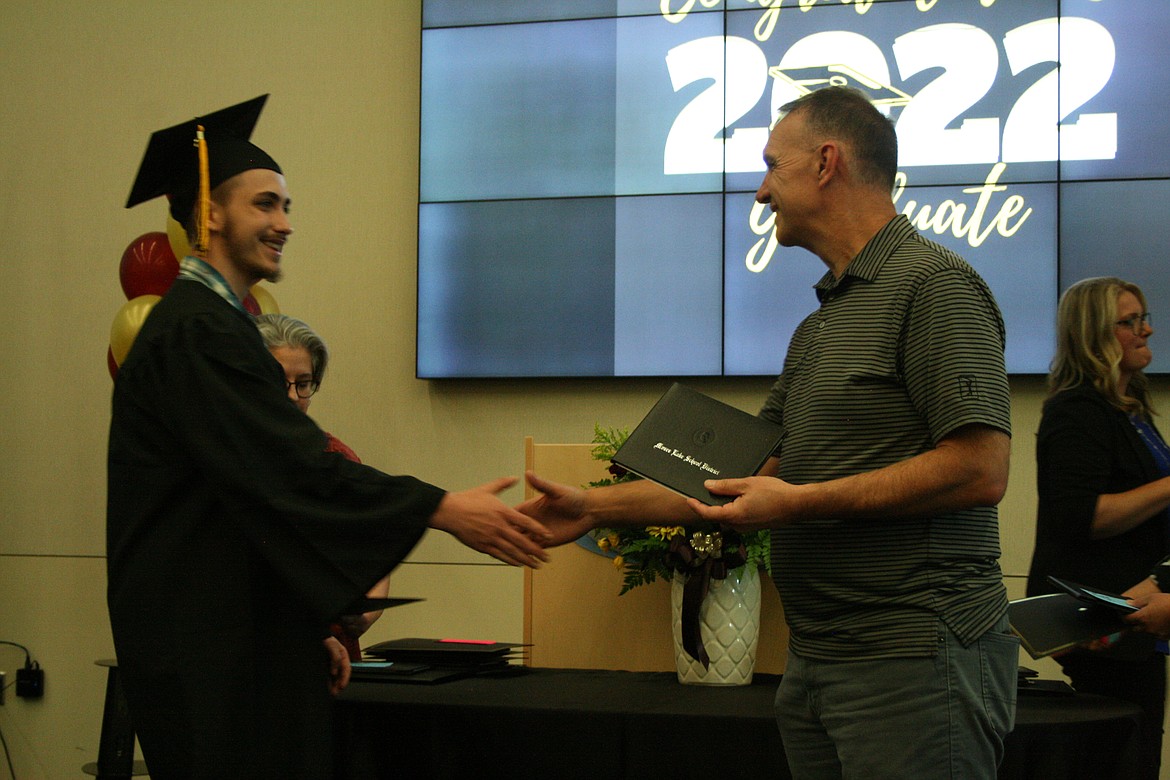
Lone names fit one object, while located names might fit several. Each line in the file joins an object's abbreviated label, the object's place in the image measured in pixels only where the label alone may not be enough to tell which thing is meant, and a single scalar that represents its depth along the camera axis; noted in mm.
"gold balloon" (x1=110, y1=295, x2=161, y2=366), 3492
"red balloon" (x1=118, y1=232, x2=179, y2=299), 3705
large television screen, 3760
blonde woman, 2371
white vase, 2182
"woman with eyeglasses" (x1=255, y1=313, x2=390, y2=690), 2631
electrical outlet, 4355
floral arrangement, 2150
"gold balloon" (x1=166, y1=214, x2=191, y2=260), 3516
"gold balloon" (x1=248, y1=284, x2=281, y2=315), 3707
